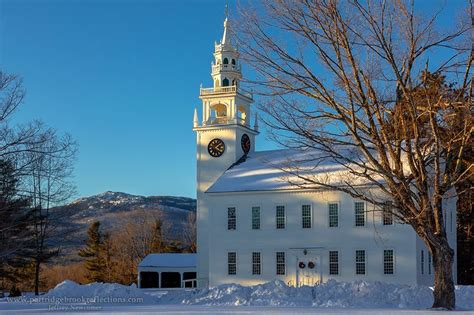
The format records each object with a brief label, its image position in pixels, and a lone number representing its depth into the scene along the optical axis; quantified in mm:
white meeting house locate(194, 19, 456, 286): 43062
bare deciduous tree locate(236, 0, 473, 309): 23828
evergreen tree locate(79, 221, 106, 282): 77000
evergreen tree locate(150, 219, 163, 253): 77000
